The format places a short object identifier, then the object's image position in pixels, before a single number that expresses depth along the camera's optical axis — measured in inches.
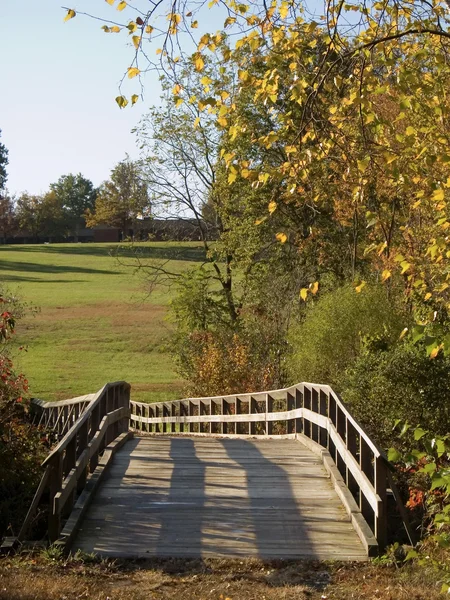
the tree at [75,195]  5738.2
